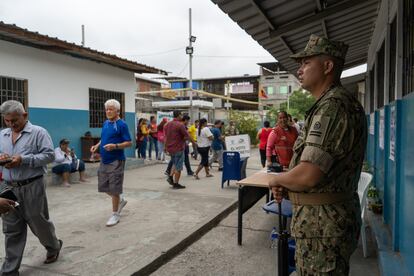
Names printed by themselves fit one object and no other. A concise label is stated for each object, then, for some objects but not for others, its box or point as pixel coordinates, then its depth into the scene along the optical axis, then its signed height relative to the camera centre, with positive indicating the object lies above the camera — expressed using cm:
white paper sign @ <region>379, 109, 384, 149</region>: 539 -8
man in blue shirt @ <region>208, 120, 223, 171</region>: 1122 -56
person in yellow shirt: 1343 -15
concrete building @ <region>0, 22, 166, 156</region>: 850 +127
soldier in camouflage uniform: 193 -24
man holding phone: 359 -52
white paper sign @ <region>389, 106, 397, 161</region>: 411 -6
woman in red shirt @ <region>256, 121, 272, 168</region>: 992 -39
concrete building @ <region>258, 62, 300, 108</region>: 4969 +567
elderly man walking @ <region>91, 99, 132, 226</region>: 536 -42
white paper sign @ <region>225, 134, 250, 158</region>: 973 -48
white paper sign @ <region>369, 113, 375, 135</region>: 788 +3
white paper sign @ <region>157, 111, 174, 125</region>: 1736 +52
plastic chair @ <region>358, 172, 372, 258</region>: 423 -81
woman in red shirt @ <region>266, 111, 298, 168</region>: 614 -22
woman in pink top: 1288 -54
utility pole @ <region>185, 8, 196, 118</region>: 2044 +441
